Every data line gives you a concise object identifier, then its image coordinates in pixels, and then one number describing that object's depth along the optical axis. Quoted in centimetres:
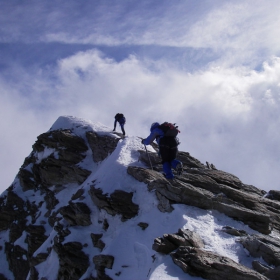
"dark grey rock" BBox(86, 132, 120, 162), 2830
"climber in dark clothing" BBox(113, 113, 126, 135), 2937
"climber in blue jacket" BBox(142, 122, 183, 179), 1391
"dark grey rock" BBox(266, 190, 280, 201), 1908
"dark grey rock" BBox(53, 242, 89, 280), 1468
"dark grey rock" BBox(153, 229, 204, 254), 959
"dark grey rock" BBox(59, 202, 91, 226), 1727
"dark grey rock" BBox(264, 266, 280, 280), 838
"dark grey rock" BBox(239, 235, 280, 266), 941
